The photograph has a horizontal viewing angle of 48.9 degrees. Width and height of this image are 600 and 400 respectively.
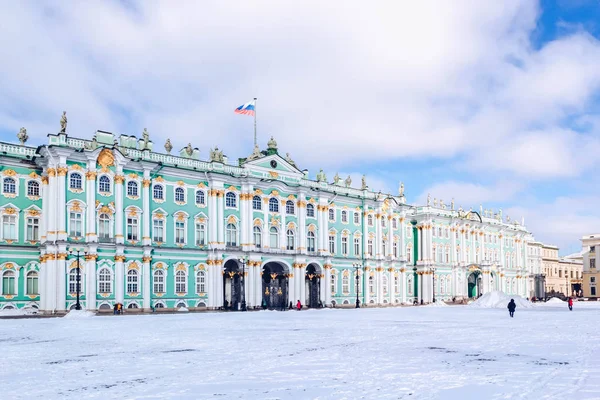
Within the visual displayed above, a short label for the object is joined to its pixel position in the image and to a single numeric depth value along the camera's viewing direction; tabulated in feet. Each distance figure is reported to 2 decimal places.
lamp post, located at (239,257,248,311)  231.30
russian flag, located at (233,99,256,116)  232.14
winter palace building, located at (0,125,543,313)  191.52
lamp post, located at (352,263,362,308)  263.66
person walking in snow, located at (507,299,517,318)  168.86
